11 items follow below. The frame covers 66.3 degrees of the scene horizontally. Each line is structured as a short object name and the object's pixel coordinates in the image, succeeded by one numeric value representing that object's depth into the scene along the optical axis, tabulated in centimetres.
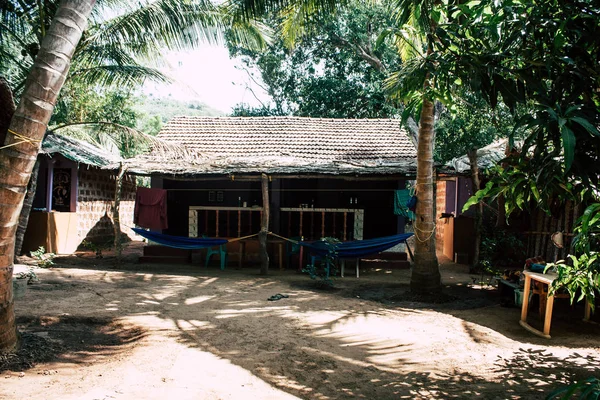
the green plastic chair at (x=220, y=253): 869
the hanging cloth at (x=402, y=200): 856
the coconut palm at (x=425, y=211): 611
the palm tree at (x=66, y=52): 330
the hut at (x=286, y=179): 843
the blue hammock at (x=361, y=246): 765
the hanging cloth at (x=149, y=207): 880
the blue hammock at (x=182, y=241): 824
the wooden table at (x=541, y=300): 450
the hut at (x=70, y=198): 948
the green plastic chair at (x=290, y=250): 863
